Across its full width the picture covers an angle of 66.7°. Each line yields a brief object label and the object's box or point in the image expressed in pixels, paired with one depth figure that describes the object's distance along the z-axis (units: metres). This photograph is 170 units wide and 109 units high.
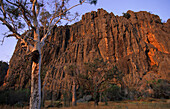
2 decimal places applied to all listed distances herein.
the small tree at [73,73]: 20.34
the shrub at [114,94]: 43.68
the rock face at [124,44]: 62.38
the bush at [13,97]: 20.71
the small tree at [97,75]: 18.81
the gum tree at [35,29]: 7.35
